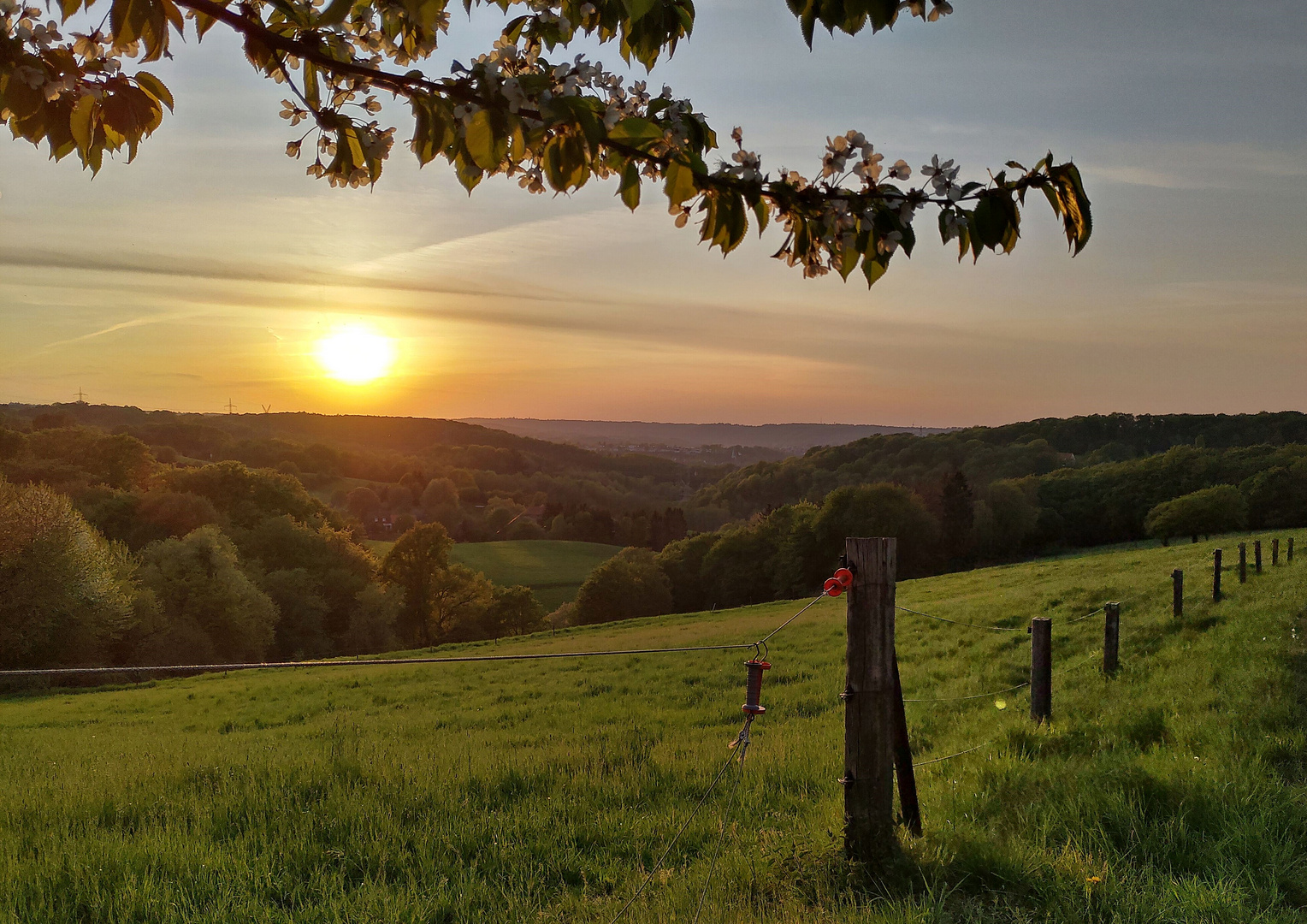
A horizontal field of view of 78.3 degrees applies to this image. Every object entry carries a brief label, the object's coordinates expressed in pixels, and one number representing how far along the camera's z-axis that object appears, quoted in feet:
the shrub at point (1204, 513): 202.80
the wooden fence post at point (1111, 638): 32.32
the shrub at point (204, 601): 118.21
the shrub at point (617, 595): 212.23
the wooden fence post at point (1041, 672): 24.57
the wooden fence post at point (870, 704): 14.47
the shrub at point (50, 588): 93.40
